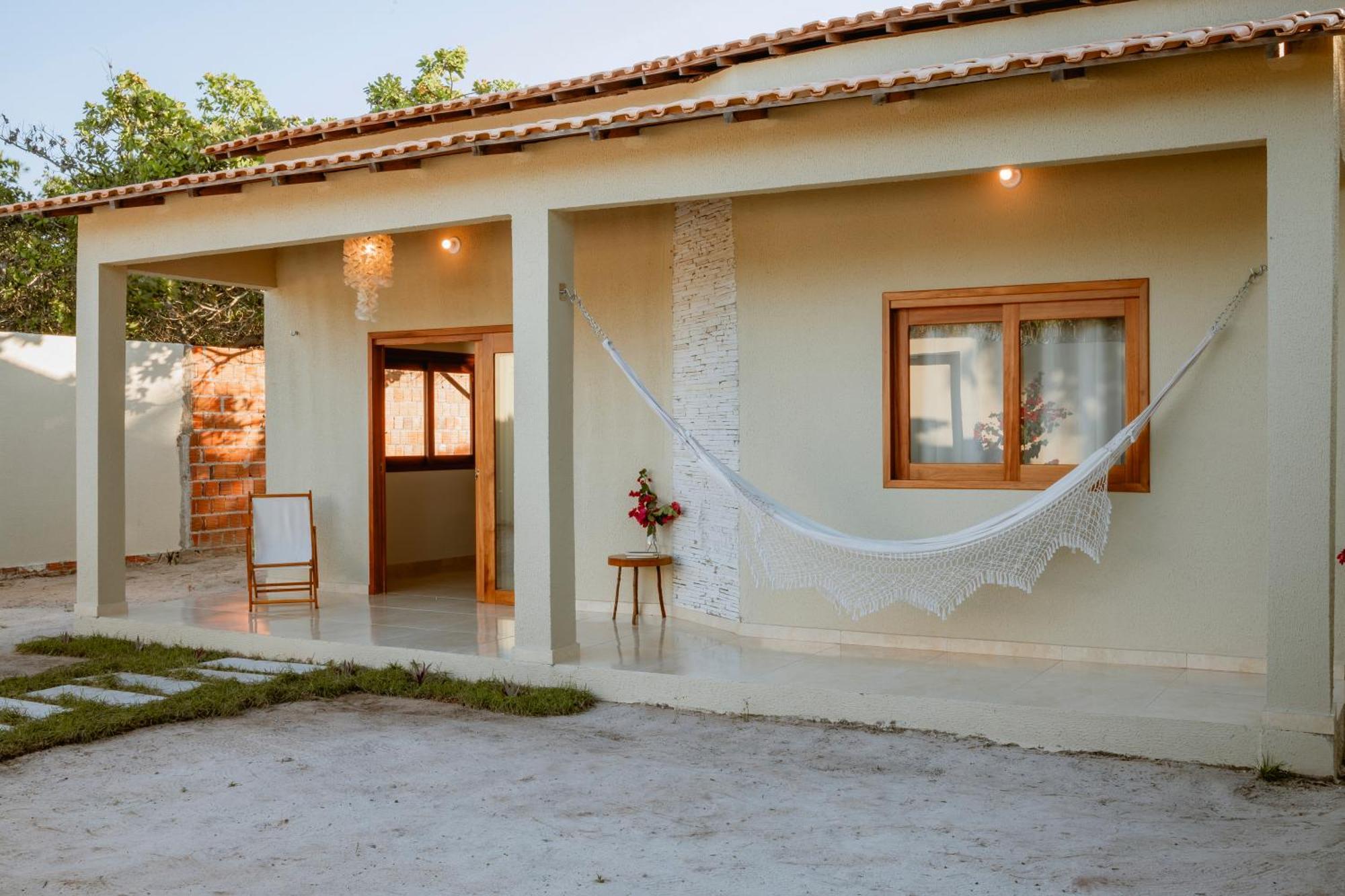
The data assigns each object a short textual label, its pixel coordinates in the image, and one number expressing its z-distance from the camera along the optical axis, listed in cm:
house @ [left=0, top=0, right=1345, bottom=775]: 454
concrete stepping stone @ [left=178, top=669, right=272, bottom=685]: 627
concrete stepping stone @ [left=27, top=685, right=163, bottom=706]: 580
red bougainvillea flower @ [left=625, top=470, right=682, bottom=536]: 751
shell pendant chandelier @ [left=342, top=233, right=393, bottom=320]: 884
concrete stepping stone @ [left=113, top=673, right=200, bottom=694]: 611
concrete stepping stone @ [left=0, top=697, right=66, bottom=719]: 557
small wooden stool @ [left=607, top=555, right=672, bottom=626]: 723
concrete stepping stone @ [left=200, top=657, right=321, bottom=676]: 654
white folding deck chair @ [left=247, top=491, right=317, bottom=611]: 832
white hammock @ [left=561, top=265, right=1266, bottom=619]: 528
